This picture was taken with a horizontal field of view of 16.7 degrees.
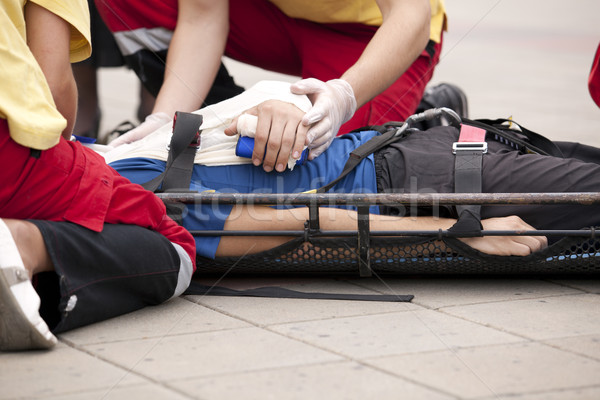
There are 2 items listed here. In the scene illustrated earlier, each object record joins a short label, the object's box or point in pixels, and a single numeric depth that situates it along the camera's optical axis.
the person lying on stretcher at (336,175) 3.78
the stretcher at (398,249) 3.68
